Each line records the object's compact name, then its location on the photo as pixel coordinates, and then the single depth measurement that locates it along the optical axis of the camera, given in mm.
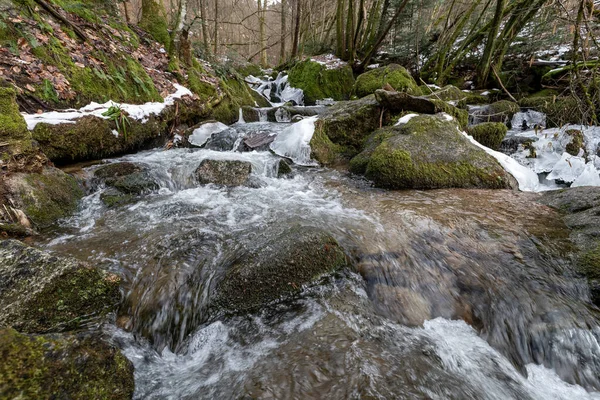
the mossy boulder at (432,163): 4379
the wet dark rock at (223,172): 4754
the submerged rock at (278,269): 2359
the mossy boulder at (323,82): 11797
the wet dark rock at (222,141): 6316
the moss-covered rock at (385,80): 8602
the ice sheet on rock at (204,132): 6371
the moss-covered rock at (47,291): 1824
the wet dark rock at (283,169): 5230
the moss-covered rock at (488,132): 6121
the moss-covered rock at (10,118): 3125
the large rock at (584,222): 2512
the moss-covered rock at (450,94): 7887
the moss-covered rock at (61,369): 1253
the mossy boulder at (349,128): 6066
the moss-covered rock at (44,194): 3059
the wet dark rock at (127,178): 4156
